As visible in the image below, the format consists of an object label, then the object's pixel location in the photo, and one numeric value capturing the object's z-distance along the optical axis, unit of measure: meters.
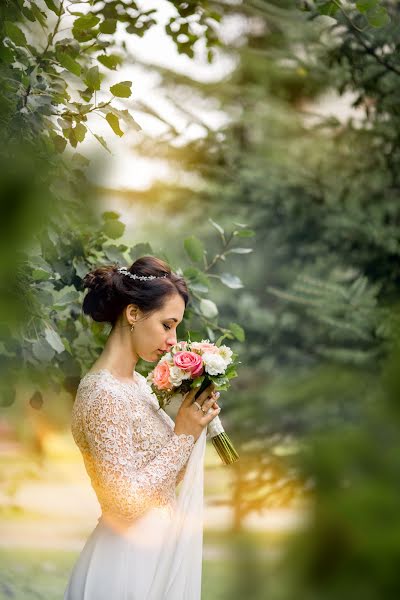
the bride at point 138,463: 3.55
